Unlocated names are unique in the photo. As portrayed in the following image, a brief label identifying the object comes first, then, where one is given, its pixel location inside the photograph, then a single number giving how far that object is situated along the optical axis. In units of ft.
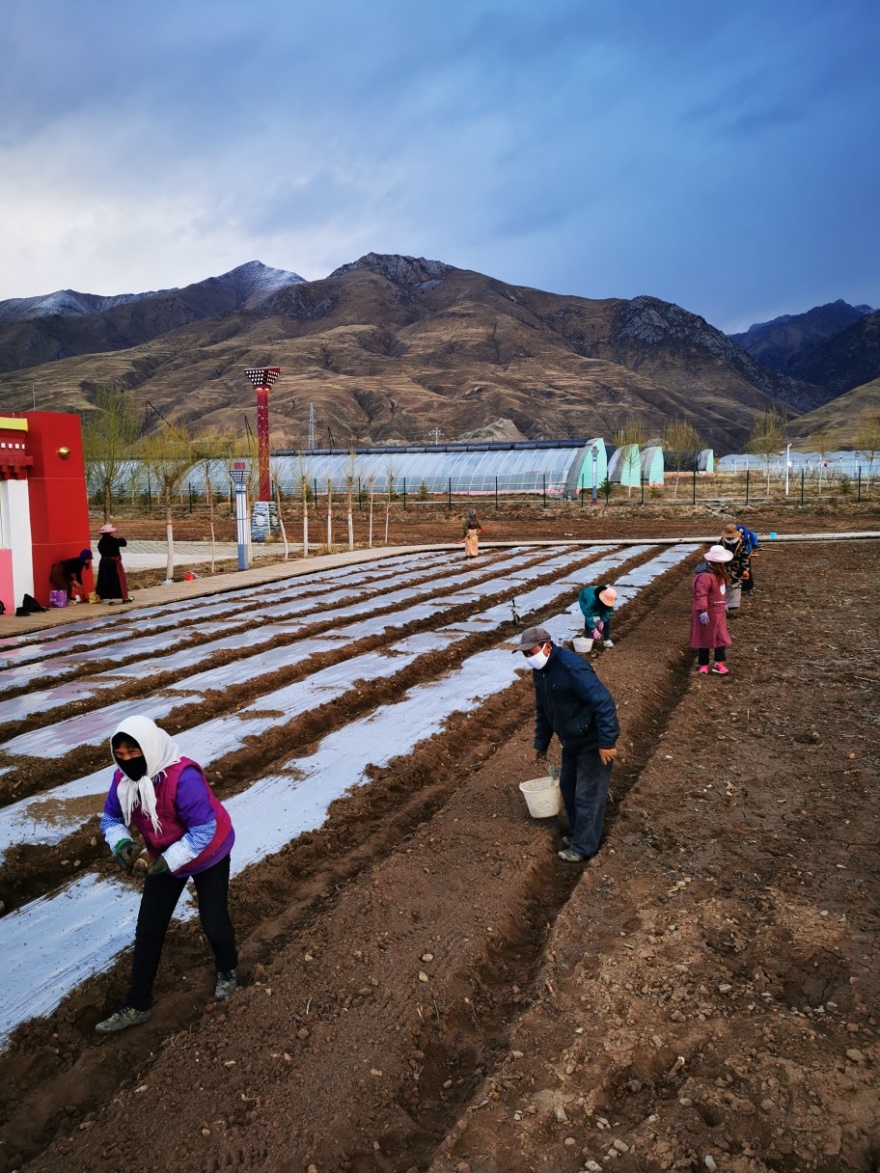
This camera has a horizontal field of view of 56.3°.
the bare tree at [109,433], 96.89
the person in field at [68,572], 51.70
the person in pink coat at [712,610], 31.96
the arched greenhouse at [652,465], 185.06
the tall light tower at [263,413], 121.08
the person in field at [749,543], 43.21
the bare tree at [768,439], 162.20
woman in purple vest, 12.00
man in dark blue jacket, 17.49
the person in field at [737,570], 41.44
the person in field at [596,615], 35.96
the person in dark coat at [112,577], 50.93
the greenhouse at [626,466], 171.83
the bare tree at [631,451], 171.17
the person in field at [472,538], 73.15
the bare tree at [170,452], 109.29
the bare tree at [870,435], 139.13
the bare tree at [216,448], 137.59
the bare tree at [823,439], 175.32
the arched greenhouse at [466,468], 148.56
